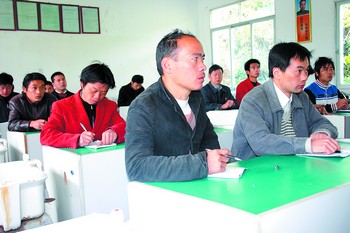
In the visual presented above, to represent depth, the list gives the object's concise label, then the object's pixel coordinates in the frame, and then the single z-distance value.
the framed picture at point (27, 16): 5.76
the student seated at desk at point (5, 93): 4.50
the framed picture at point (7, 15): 5.61
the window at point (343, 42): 5.35
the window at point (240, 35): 6.50
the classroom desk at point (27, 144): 2.89
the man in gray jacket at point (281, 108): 1.76
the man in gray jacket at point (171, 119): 1.23
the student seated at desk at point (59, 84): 5.20
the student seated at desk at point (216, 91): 4.83
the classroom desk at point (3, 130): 3.60
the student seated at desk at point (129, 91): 6.00
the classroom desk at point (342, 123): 3.05
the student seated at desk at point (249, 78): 5.10
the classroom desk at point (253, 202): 0.89
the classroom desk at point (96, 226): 0.81
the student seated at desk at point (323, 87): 3.86
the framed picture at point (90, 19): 6.38
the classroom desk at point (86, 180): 2.10
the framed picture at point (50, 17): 5.98
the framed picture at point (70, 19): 6.18
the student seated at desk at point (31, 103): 3.24
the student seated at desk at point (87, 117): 2.28
